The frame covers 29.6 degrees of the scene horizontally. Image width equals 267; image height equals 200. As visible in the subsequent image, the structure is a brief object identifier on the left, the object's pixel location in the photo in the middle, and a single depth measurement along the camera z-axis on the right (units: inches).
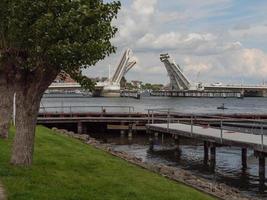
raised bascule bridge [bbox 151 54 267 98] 6988.2
